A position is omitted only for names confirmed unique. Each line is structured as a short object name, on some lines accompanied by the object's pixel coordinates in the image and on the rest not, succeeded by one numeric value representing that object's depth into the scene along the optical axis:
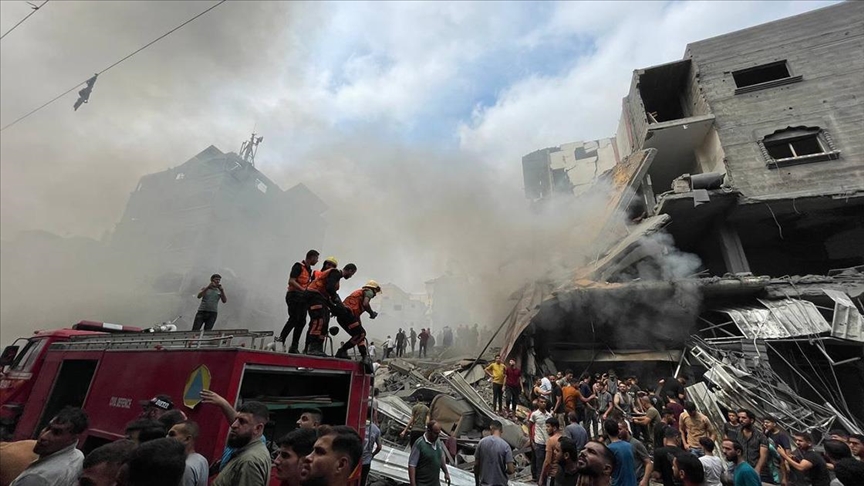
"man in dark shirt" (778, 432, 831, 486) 3.75
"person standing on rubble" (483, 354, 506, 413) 9.23
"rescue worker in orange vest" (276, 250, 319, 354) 5.04
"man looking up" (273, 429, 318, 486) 2.20
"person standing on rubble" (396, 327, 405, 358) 18.20
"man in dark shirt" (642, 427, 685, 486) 3.57
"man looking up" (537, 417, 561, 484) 4.34
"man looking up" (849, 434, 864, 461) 3.33
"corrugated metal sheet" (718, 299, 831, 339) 8.62
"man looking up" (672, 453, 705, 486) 2.54
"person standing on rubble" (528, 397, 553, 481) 5.90
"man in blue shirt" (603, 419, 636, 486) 3.67
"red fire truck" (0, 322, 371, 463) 3.20
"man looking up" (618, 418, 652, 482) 4.34
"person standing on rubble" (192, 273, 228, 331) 7.41
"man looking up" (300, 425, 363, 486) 1.68
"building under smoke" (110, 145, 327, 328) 23.84
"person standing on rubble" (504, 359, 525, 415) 9.05
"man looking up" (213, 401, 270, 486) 2.22
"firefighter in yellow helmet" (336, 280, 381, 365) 4.86
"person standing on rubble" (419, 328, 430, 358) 17.55
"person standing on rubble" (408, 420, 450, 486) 4.07
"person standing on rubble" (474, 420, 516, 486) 4.30
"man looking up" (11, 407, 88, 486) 2.02
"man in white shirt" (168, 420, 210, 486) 2.34
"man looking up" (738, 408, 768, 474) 4.82
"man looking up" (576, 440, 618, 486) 2.41
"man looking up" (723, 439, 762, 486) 3.41
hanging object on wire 8.25
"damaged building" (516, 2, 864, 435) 8.83
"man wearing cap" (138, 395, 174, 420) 3.17
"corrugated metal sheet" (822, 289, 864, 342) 8.29
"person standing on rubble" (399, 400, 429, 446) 6.56
